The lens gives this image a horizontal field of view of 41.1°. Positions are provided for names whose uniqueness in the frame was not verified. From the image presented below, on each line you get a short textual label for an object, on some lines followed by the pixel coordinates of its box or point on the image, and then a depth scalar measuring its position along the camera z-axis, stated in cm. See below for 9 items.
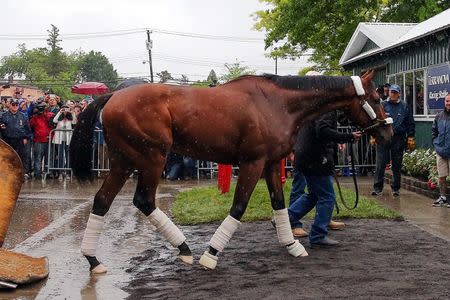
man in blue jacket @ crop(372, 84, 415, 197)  1087
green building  1244
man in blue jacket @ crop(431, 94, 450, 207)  955
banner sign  1208
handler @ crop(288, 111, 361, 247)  632
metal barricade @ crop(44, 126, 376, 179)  1438
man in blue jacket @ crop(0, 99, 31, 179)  1331
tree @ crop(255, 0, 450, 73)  2647
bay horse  554
